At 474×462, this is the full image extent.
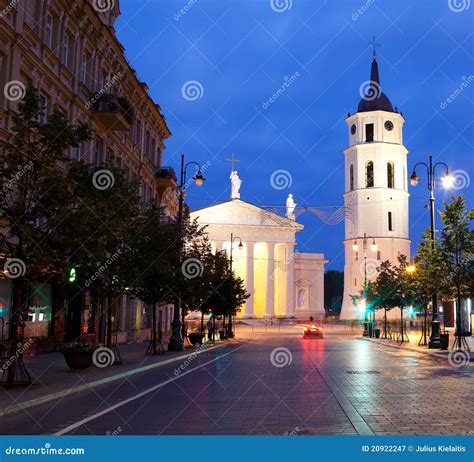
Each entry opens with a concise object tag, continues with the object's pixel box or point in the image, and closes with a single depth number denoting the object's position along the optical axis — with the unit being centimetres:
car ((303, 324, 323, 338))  5116
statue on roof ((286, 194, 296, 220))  10036
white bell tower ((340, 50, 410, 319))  9594
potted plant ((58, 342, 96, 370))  1844
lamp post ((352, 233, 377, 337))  5506
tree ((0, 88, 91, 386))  1449
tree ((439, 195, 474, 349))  2850
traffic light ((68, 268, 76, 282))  1916
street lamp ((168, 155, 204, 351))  3011
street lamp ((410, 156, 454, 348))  2912
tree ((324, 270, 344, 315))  15600
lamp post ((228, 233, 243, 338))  5227
